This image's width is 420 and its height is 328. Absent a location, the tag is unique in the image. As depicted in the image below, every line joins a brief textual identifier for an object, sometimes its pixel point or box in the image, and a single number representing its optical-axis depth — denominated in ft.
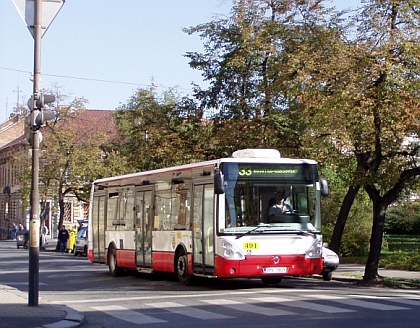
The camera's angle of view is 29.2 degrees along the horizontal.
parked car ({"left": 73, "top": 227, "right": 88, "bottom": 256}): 137.90
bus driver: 59.26
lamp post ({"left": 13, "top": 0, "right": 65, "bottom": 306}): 45.93
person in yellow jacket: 159.86
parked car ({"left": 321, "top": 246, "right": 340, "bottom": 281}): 70.31
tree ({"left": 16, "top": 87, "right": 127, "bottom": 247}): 165.27
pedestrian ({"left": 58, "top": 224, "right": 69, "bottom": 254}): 161.27
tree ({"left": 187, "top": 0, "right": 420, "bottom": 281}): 61.98
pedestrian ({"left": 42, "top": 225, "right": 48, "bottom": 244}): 193.63
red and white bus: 58.49
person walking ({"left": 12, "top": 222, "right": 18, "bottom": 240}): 244.65
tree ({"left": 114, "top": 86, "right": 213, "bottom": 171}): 103.02
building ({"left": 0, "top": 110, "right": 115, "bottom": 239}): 253.85
